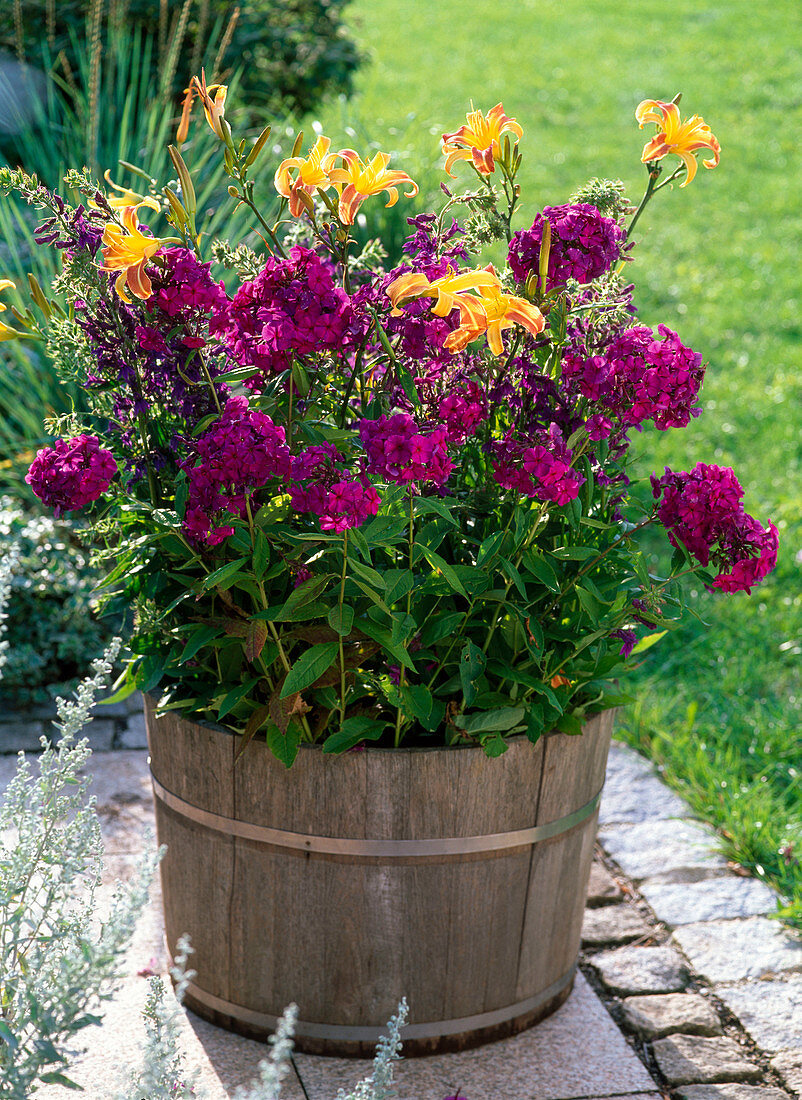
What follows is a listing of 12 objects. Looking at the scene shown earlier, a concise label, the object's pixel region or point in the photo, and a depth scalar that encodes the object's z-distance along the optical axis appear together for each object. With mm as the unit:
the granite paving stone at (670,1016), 2252
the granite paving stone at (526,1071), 2035
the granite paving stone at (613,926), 2543
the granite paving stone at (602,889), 2680
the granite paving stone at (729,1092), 2068
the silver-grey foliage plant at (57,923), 1312
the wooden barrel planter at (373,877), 1932
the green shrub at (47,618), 3352
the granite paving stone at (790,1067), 2117
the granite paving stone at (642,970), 2381
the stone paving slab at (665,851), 2775
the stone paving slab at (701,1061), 2123
